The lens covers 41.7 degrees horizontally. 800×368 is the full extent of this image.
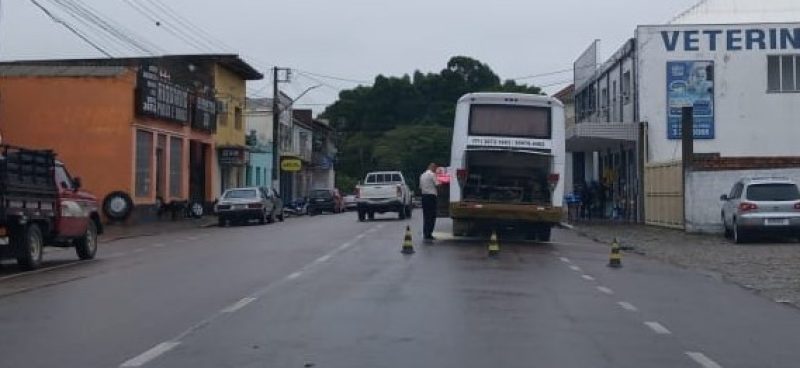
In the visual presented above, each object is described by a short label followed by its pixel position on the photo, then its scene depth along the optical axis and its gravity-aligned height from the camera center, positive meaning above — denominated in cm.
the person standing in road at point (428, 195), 2500 +12
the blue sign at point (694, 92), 3903 +406
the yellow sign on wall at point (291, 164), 6731 +228
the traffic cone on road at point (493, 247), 2069 -93
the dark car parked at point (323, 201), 6147 -8
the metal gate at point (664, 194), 3325 +22
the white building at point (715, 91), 3897 +409
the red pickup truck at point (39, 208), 1833 -18
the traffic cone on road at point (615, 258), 1938 -108
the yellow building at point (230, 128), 5453 +391
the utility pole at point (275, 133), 5688 +369
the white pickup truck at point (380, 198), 4284 +8
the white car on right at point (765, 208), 2573 -18
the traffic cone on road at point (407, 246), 2109 -93
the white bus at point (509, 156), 2472 +105
